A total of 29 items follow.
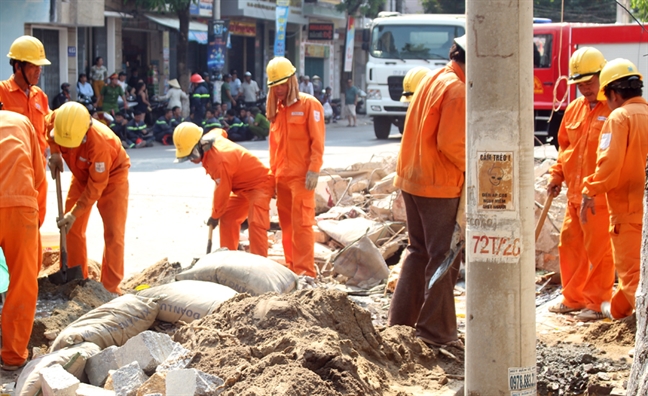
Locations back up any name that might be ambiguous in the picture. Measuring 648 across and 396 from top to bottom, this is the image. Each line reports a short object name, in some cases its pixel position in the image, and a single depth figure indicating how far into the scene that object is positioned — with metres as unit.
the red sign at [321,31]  33.38
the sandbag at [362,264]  7.27
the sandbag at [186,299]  5.25
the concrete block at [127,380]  3.85
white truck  19.03
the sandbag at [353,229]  8.18
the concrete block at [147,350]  4.09
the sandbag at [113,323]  4.64
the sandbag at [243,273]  5.85
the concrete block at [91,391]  3.82
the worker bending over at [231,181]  7.21
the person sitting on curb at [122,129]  18.30
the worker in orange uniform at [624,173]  5.45
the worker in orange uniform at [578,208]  6.00
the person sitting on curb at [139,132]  18.59
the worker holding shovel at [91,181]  6.29
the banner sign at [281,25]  27.28
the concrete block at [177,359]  3.96
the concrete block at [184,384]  3.65
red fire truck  14.57
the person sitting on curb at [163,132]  19.44
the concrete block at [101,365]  4.22
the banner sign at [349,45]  31.05
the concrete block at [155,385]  3.78
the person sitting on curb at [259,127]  20.67
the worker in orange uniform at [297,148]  7.17
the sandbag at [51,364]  4.11
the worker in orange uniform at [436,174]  4.47
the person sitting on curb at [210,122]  19.89
